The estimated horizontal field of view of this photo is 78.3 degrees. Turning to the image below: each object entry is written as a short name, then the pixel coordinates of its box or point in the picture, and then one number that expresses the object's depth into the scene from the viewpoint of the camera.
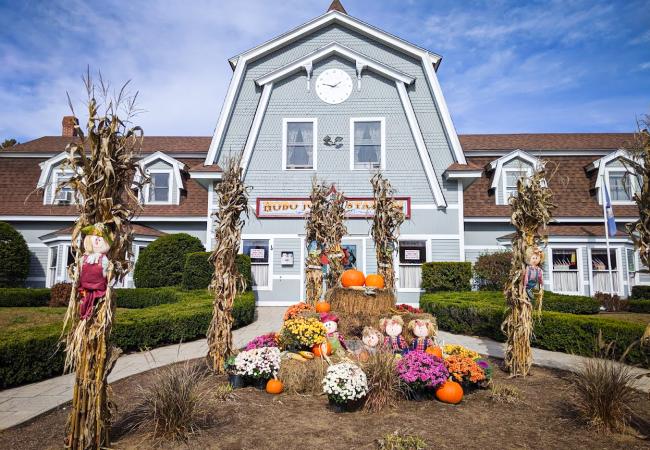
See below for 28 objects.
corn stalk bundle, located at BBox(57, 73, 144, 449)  3.54
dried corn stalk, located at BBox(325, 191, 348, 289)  11.28
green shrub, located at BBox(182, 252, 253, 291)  13.22
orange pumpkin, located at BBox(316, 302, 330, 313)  7.62
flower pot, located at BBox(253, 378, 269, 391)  5.86
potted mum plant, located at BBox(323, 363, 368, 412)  4.70
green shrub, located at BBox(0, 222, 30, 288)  16.36
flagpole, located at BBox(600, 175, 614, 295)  15.72
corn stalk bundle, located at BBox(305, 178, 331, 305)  11.74
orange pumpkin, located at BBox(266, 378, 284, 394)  5.64
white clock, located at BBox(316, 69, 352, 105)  16.56
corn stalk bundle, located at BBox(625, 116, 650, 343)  4.49
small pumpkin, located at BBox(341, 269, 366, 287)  7.86
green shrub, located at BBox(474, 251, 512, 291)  14.82
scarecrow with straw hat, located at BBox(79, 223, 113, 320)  3.62
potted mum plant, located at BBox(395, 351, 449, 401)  5.25
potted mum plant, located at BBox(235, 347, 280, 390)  5.67
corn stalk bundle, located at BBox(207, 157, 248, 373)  6.51
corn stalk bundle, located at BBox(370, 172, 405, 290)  10.70
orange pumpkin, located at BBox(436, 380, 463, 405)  5.32
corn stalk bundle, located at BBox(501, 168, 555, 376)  6.51
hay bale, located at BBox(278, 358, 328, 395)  5.70
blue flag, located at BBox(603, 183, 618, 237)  15.90
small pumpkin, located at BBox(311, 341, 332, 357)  5.92
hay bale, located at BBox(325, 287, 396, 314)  7.23
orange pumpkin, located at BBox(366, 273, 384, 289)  7.70
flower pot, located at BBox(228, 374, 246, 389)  5.90
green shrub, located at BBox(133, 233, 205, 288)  14.98
